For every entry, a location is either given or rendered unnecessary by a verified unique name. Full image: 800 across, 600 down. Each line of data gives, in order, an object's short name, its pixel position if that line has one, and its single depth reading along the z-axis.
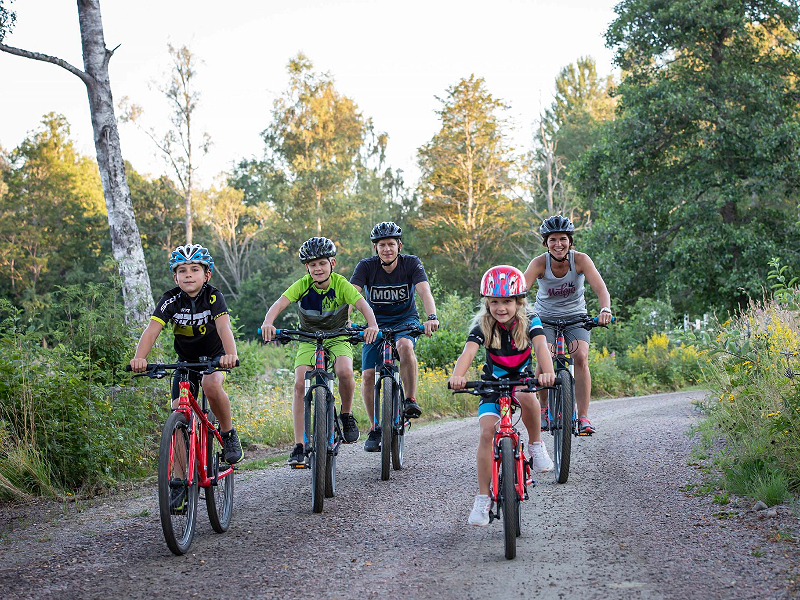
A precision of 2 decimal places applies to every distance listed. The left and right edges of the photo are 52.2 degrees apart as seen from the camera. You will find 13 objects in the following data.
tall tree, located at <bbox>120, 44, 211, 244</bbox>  38.38
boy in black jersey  6.10
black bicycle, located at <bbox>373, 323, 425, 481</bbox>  7.80
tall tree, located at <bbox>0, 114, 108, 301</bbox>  46.22
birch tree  12.56
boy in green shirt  7.38
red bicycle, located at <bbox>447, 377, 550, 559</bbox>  5.04
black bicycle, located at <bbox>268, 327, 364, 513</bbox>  6.56
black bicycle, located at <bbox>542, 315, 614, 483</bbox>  7.48
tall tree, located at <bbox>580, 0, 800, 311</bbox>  22.56
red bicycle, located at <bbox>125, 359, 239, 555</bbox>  5.24
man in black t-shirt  8.34
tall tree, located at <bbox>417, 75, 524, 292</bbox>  44.78
